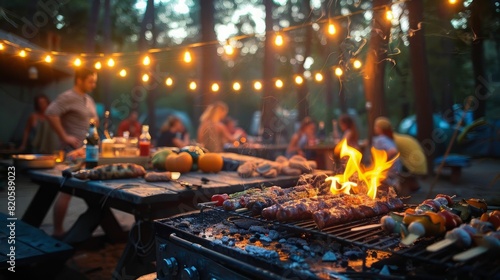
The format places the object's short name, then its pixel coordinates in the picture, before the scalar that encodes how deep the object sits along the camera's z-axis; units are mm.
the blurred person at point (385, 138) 8000
